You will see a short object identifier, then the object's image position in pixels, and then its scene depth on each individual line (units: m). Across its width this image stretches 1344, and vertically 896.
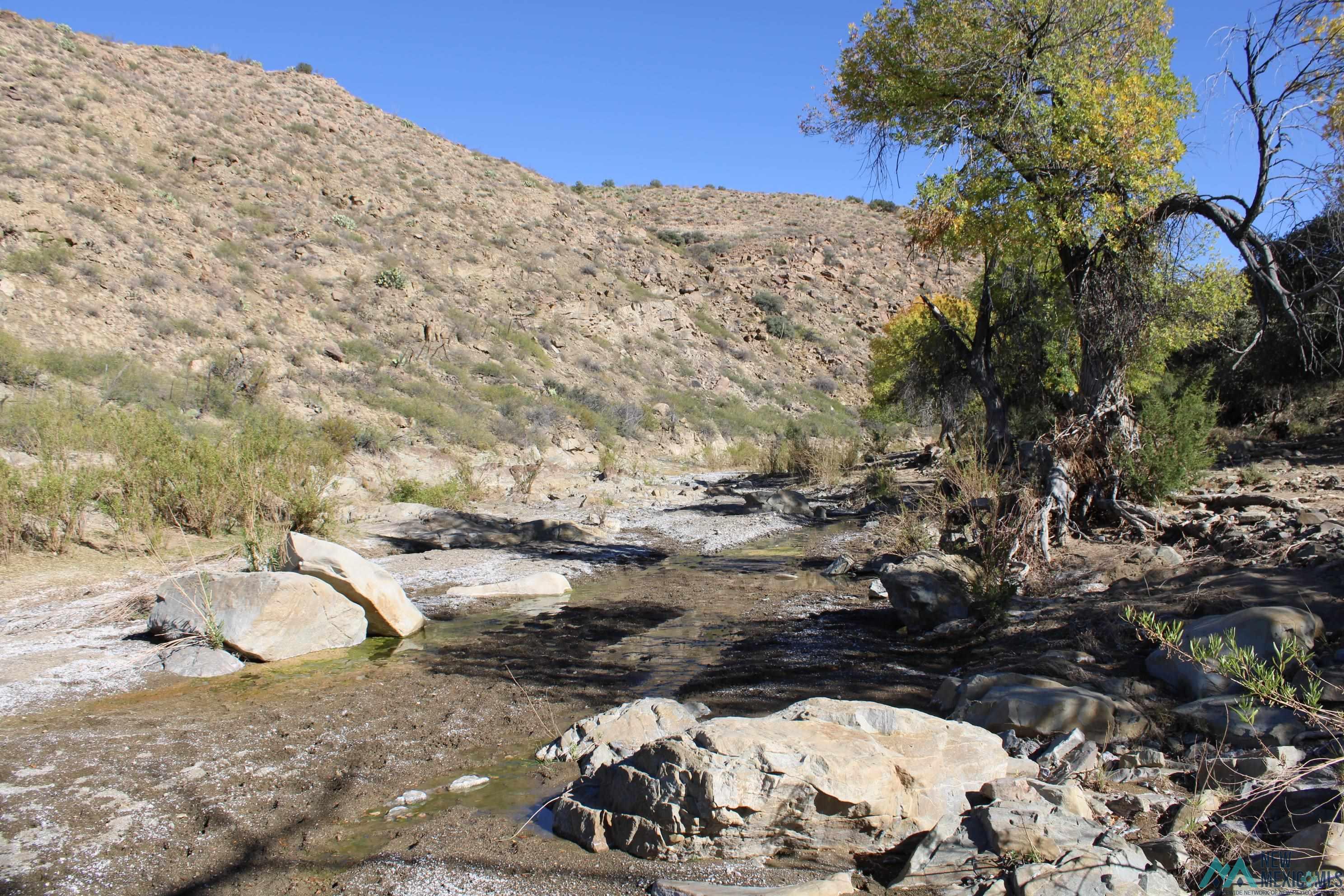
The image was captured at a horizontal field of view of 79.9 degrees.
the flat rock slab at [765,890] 3.06
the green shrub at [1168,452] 9.27
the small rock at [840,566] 10.42
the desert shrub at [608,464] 21.89
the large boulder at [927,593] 7.31
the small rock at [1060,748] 4.00
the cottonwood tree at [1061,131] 8.84
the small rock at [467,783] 4.24
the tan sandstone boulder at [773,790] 3.40
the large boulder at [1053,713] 4.29
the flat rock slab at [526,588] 9.14
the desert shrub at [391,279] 27.80
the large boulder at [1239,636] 4.69
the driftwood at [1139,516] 8.53
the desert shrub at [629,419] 26.97
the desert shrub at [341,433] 16.67
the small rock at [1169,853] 2.97
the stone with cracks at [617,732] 4.42
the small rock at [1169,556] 7.55
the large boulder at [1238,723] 3.83
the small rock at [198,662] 6.08
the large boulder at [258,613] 6.43
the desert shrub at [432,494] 14.62
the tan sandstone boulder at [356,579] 7.05
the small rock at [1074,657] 5.49
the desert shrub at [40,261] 18.48
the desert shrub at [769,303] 46.00
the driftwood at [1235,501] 8.46
